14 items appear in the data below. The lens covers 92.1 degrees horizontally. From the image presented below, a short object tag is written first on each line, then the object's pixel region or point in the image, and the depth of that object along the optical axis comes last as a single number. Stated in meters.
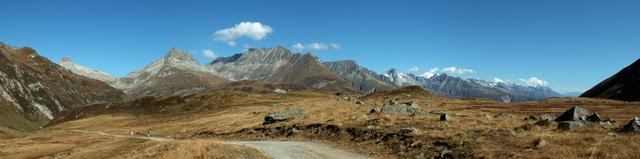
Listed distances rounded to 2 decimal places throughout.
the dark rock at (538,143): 18.47
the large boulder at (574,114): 26.77
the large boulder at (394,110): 41.06
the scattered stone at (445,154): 20.16
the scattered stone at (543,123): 25.46
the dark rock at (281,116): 46.90
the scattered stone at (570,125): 22.77
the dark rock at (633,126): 19.24
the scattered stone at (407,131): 26.38
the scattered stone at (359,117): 37.53
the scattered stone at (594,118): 24.81
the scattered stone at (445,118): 32.30
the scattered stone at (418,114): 37.09
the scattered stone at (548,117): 31.87
